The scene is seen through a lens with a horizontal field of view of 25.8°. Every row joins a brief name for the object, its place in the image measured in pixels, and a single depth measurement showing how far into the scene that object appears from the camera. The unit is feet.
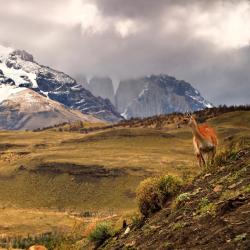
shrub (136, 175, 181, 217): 73.05
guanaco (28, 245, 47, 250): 87.45
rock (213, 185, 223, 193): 60.08
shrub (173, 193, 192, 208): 63.62
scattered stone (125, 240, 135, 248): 62.67
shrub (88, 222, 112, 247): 83.56
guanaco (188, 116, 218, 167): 74.43
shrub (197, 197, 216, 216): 52.58
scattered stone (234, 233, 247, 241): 41.06
